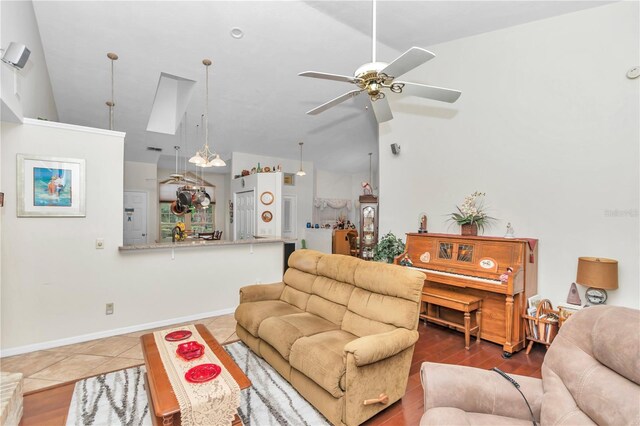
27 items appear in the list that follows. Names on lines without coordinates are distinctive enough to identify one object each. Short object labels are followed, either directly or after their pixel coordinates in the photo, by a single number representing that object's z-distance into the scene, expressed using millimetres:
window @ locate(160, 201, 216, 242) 8516
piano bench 3174
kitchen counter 3619
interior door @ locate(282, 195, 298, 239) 8141
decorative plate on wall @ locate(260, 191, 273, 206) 6547
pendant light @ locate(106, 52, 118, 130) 4009
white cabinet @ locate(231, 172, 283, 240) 6547
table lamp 2693
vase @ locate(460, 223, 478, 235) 3711
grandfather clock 6746
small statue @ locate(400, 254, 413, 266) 3986
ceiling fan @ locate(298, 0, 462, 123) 1898
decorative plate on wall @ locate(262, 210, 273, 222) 6570
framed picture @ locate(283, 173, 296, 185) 8320
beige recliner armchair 1179
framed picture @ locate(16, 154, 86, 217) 3037
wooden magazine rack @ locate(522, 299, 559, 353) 2982
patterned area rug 2062
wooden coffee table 1525
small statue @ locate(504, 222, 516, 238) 3512
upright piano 3057
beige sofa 1905
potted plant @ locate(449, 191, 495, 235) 3717
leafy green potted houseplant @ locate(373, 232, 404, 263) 4422
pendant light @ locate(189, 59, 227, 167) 4191
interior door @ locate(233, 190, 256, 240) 6766
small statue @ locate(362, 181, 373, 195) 6748
